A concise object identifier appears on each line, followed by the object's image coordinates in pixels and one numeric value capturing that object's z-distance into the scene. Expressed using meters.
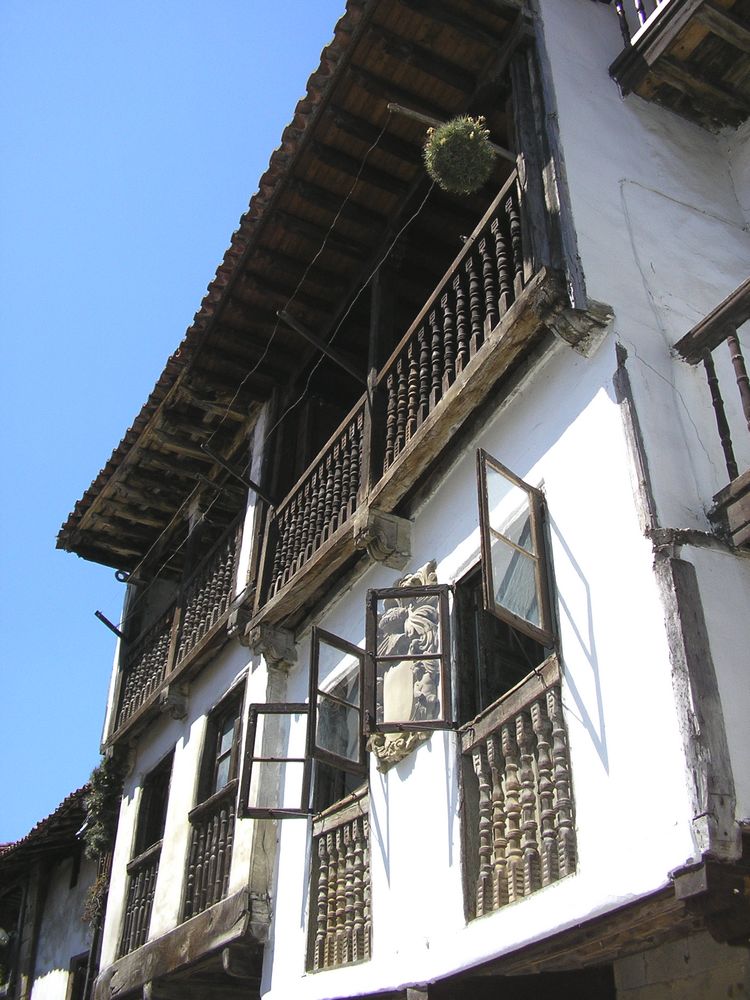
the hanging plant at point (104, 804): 11.79
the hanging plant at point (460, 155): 7.38
